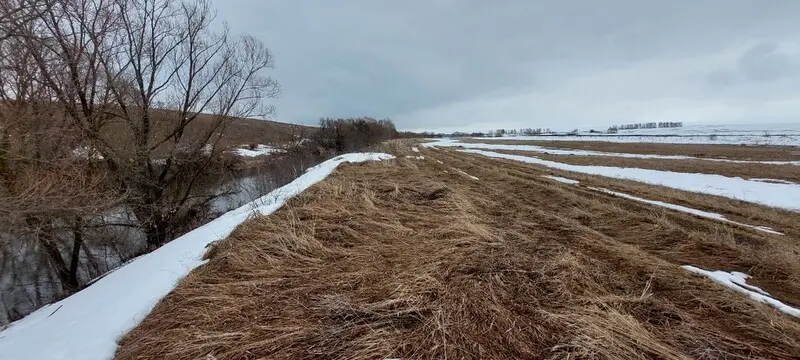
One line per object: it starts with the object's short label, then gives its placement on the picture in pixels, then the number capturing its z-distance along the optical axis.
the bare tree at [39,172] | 7.71
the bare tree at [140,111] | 11.66
